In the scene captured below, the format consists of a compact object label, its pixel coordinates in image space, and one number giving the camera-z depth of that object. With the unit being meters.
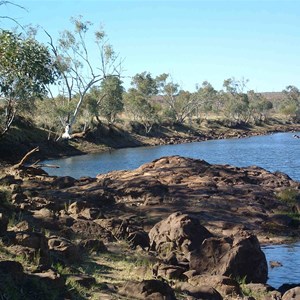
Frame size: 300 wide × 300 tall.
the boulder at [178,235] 13.58
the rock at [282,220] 19.79
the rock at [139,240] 13.83
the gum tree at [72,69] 61.09
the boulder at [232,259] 11.88
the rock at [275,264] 14.41
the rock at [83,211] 16.27
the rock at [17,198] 16.25
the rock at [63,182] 22.97
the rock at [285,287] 11.59
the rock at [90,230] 13.50
